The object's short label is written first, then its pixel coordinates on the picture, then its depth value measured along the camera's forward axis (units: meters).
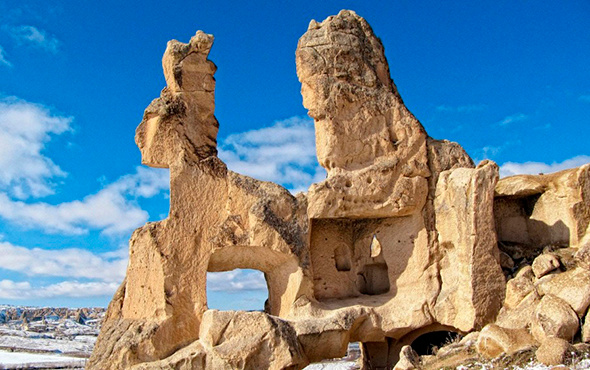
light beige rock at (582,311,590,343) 10.22
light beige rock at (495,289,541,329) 11.13
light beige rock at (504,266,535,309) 12.10
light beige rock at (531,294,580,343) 10.23
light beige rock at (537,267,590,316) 10.65
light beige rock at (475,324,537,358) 10.16
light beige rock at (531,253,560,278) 12.12
